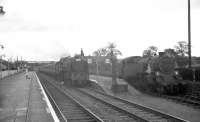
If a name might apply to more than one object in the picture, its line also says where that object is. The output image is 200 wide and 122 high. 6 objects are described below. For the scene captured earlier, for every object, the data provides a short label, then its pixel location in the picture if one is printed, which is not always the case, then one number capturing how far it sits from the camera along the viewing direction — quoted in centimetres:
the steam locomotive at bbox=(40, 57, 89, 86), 2939
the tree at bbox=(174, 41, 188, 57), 7319
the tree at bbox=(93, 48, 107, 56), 8688
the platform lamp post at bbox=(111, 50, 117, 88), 2405
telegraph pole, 2206
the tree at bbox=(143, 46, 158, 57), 8378
